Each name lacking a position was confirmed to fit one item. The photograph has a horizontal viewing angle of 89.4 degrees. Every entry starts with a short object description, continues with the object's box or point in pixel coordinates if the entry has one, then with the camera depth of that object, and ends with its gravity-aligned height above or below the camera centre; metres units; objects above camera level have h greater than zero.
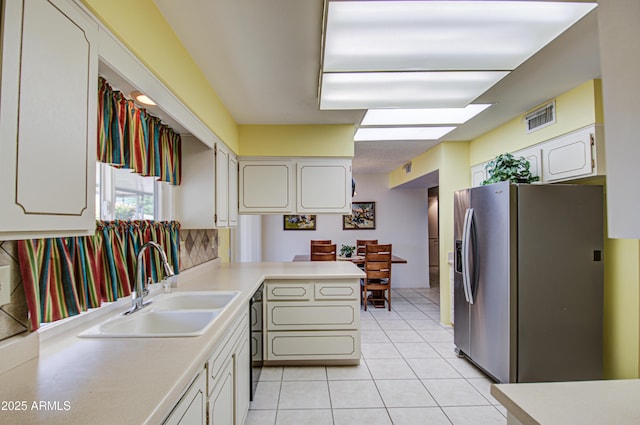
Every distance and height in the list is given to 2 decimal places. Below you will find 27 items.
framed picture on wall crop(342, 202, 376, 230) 6.89 +0.10
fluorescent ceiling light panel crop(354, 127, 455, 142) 3.57 +1.03
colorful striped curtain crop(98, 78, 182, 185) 1.42 +0.46
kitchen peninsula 0.82 -0.47
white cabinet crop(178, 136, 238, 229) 2.54 +0.29
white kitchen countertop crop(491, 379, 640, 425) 0.79 -0.48
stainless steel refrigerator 2.57 -0.48
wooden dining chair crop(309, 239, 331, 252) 6.29 -0.38
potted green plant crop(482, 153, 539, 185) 2.96 +0.49
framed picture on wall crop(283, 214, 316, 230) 6.79 -0.01
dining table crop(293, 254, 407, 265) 5.57 -0.64
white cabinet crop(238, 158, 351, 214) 3.61 +0.41
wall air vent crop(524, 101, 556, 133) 2.85 +0.97
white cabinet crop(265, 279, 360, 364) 3.01 -0.92
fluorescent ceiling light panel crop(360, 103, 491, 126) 2.86 +0.98
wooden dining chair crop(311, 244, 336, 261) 5.08 -0.48
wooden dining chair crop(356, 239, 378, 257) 6.52 -0.44
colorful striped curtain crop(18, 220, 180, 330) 1.08 -0.19
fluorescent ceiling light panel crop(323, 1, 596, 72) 1.40 +0.92
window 1.67 +0.17
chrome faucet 1.62 -0.33
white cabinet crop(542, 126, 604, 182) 2.50 +0.56
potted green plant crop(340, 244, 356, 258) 5.96 -0.52
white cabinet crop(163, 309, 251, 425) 1.12 -0.73
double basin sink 1.43 -0.50
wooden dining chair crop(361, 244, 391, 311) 5.16 -0.68
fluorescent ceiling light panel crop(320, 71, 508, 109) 2.01 +0.91
